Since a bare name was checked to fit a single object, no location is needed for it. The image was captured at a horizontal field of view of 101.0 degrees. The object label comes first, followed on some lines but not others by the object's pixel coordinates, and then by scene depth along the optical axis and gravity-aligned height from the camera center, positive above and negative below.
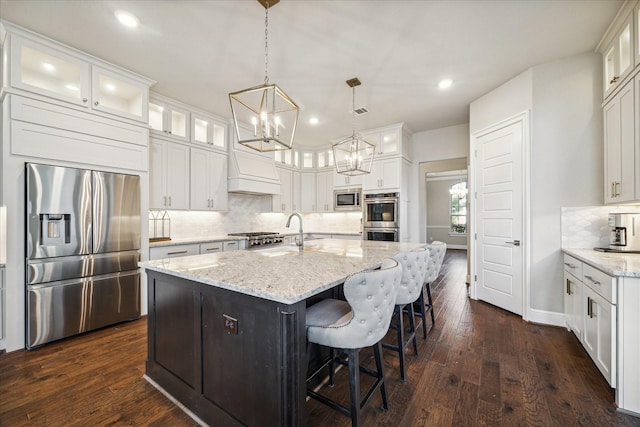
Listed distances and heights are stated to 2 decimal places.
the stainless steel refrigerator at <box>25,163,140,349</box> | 2.48 -0.39
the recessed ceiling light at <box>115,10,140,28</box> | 2.20 +1.66
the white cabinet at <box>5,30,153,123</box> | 2.44 +1.45
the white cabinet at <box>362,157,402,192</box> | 4.89 +0.69
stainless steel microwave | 5.55 +0.26
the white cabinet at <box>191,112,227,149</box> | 4.18 +1.37
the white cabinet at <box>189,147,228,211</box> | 4.16 +0.54
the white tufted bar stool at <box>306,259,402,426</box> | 1.31 -0.60
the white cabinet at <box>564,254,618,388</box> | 1.76 -0.81
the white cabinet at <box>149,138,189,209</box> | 3.67 +0.55
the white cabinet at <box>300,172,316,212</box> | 6.26 +0.50
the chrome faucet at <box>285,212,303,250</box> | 2.67 -0.30
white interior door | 3.27 -0.07
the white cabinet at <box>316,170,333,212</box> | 6.14 +0.50
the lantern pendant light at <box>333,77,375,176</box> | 3.13 +0.74
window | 10.13 +0.15
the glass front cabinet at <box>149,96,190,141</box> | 3.74 +1.39
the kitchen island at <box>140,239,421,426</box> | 1.24 -0.66
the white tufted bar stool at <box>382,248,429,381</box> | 2.01 -0.57
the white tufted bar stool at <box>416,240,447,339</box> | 2.64 -0.53
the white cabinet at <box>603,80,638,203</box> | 2.16 +0.58
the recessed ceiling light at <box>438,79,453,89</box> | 3.35 +1.67
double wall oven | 4.87 -0.09
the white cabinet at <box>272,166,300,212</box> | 5.72 +0.46
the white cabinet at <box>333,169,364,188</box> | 5.50 +0.67
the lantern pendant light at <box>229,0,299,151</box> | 1.76 +0.68
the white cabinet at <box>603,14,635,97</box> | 2.15 +1.39
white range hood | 4.63 +0.72
